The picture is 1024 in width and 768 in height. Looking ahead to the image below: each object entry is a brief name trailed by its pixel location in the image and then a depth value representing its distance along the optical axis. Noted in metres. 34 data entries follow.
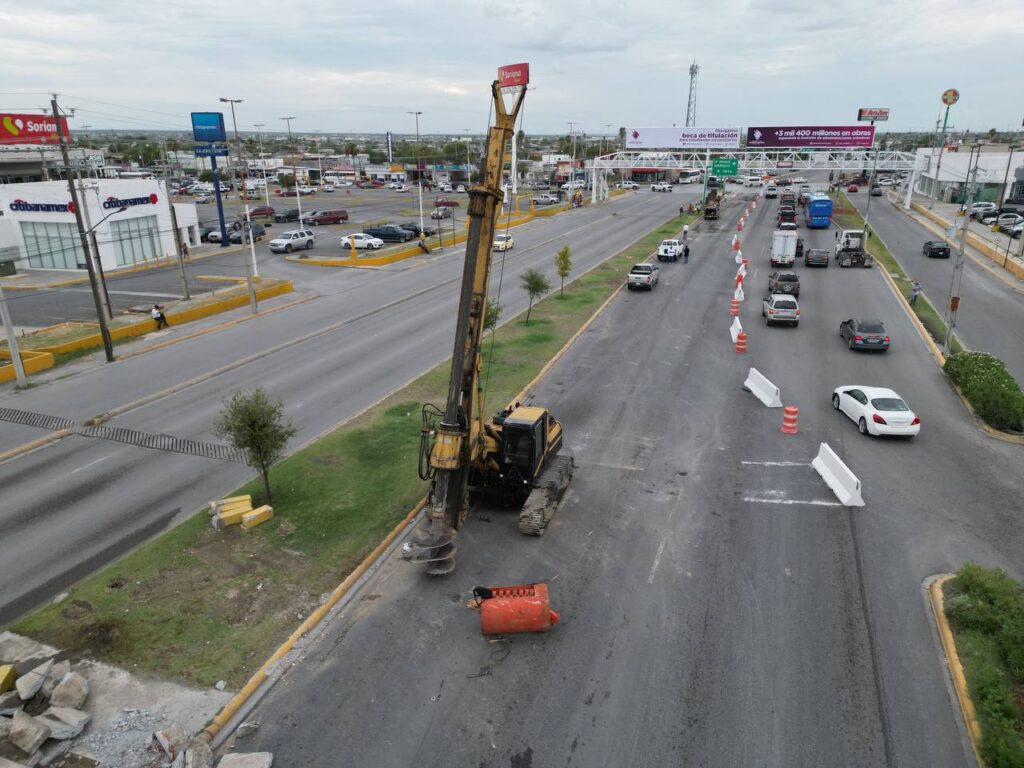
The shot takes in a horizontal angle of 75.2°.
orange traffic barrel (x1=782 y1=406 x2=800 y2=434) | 20.48
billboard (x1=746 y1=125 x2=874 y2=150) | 69.88
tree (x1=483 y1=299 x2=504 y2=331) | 25.53
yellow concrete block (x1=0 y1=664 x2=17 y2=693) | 10.79
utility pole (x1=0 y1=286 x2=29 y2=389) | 24.80
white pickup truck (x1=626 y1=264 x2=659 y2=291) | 41.13
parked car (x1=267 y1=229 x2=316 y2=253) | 57.19
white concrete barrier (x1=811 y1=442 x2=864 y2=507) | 16.33
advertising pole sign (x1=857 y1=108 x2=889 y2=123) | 97.19
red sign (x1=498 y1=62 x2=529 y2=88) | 16.89
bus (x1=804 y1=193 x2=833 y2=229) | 66.31
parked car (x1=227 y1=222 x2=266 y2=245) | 61.97
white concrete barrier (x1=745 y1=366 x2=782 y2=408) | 22.94
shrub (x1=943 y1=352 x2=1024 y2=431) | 20.53
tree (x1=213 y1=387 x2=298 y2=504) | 15.81
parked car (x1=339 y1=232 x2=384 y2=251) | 58.18
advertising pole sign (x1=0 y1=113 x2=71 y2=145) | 42.69
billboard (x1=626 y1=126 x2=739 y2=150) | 75.56
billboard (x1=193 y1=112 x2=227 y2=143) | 56.69
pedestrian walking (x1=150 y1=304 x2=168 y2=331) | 34.16
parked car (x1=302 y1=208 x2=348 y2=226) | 74.31
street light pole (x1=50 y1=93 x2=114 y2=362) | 26.38
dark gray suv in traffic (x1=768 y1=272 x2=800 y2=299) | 37.44
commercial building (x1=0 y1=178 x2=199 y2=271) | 48.69
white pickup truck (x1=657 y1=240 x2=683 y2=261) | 51.62
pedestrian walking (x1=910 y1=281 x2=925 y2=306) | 36.78
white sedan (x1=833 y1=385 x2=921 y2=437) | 19.92
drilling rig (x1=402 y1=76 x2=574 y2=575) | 13.66
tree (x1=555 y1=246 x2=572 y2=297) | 38.75
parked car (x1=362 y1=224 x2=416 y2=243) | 62.72
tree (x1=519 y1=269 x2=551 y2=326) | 34.25
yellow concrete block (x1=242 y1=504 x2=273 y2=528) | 15.75
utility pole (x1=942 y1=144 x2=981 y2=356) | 28.18
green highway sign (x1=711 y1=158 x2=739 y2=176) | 75.44
